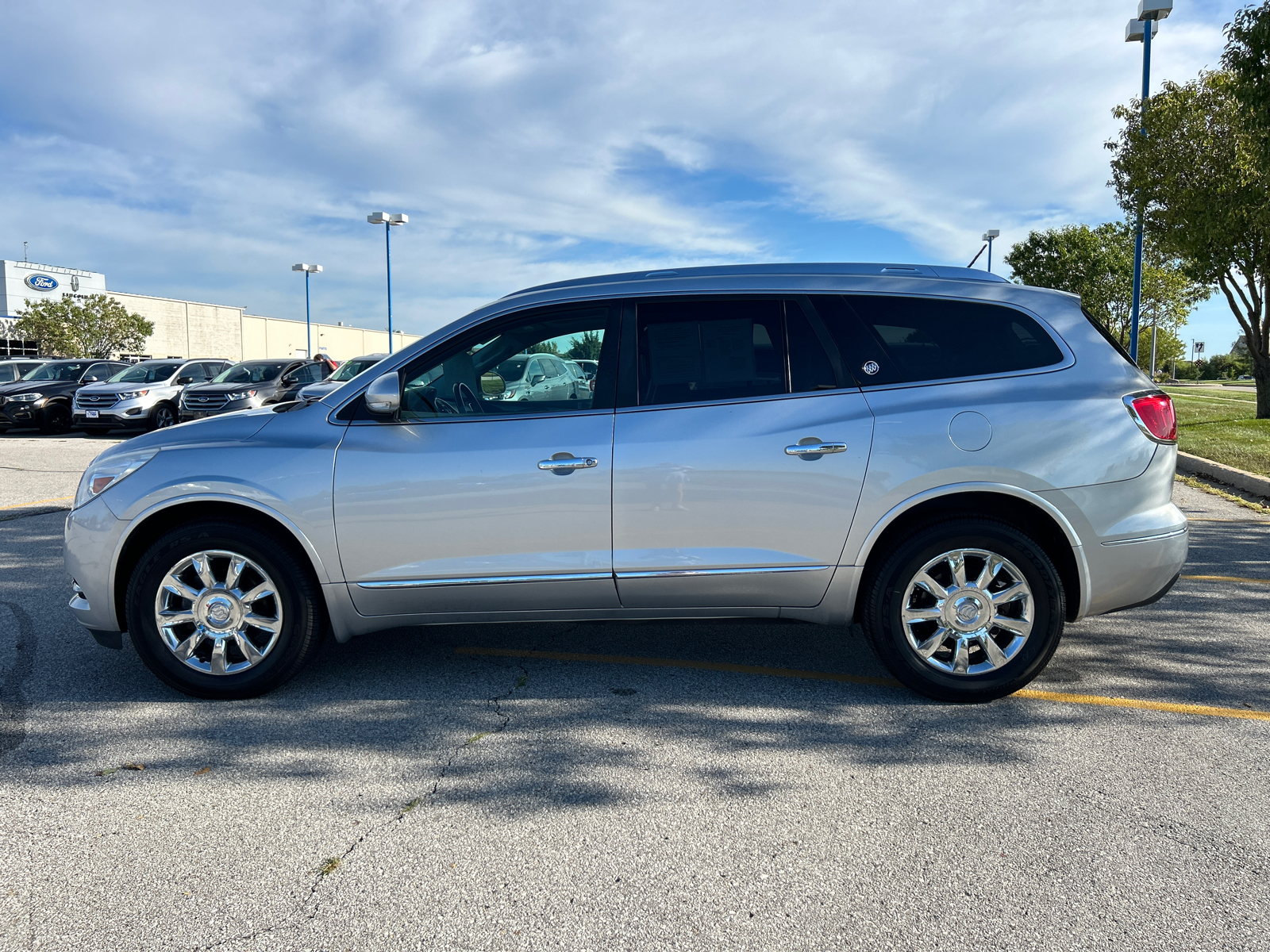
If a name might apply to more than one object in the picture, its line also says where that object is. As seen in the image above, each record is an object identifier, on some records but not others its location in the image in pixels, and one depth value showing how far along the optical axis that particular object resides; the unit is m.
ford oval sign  67.06
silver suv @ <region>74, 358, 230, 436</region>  20.17
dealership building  65.56
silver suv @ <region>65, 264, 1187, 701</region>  3.99
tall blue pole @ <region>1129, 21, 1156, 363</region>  18.45
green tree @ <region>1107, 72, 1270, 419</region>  16.91
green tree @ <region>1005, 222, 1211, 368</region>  44.59
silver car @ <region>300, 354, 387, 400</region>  18.12
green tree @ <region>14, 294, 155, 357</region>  53.62
